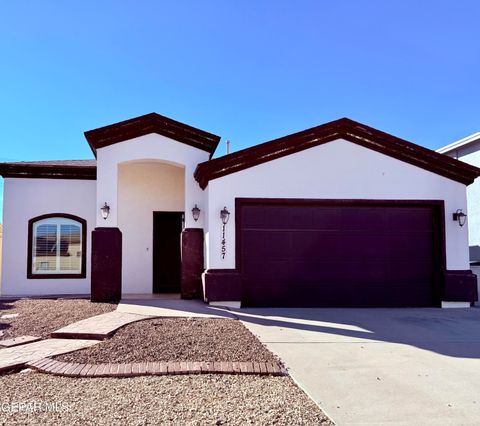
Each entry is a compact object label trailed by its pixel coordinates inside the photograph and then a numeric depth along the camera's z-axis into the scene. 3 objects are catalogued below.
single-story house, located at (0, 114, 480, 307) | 11.41
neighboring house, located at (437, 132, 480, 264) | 16.70
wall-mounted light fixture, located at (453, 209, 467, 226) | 11.80
